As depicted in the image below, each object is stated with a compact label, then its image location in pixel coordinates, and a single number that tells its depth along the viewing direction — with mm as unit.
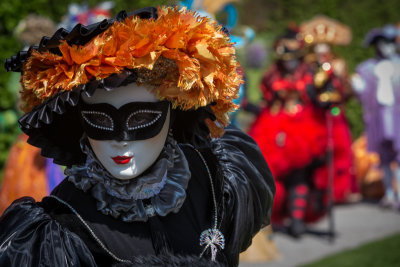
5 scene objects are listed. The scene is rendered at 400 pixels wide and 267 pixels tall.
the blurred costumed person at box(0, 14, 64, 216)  8633
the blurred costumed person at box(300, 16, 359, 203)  12781
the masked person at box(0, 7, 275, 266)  4012
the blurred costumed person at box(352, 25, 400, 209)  15328
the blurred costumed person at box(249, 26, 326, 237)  13000
